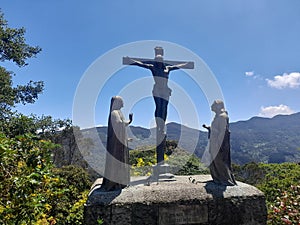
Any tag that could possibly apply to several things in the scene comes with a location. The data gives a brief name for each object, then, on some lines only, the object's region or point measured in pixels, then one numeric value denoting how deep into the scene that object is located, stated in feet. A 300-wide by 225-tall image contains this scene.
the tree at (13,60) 38.42
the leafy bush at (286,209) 19.20
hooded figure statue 16.87
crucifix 22.54
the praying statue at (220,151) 18.79
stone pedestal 15.78
